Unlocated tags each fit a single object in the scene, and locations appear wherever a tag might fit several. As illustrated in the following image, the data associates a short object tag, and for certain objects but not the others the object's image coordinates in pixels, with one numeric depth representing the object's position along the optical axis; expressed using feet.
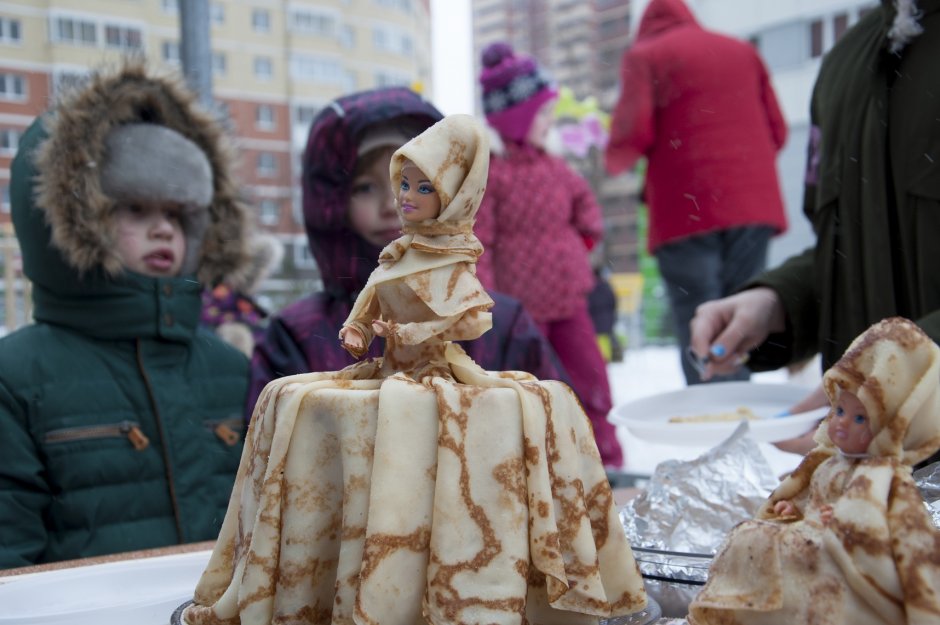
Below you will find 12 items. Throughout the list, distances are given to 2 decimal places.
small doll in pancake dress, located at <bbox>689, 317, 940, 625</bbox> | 1.88
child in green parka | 5.42
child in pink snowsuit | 11.19
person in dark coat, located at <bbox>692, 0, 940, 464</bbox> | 4.61
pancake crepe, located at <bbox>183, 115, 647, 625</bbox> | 2.27
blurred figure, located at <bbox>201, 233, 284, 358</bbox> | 12.52
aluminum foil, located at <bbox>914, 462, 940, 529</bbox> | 3.16
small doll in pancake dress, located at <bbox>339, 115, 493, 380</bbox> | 2.52
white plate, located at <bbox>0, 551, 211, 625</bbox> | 3.04
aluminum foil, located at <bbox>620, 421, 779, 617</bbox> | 3.81
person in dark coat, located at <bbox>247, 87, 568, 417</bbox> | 5.53
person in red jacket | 10.87
